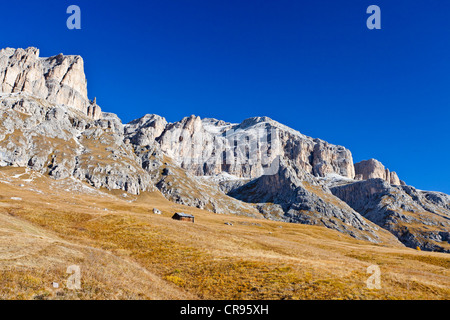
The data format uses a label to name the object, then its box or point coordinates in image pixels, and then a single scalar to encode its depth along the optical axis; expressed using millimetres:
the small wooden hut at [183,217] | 103819
